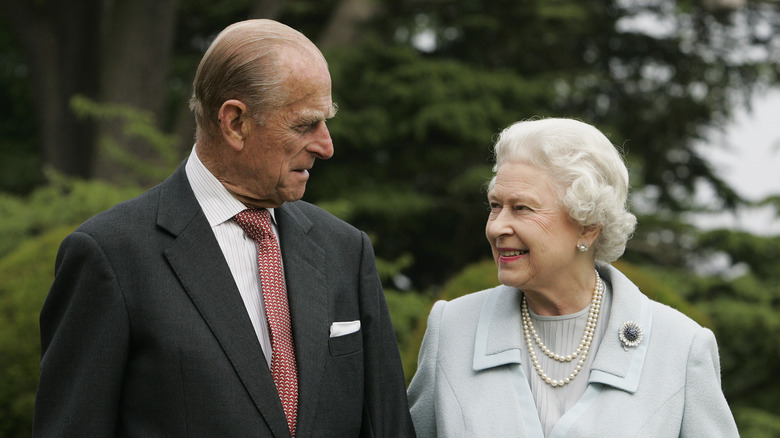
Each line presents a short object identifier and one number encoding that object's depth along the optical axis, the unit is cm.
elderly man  480
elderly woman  551
